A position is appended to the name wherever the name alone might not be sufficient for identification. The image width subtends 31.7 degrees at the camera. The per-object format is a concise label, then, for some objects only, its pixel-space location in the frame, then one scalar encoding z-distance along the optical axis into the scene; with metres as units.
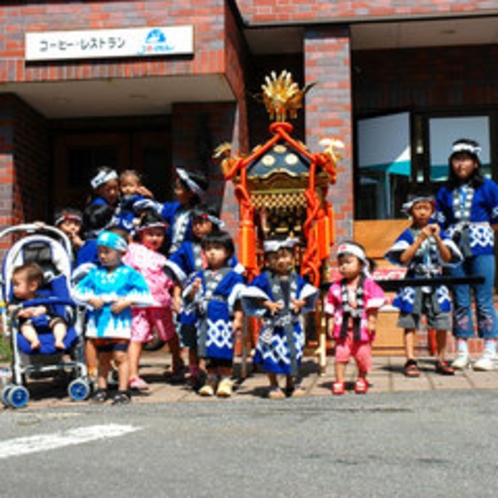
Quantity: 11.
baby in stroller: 6.27
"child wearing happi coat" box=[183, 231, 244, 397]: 6.41
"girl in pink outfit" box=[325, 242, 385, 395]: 6.35
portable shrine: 7.46
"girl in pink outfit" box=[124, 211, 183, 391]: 6.98
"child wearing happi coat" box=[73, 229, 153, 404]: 6.20
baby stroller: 6.20
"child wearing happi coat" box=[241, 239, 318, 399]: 6.24
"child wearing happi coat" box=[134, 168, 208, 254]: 7.09
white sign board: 9.28
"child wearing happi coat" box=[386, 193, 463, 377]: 7.00
